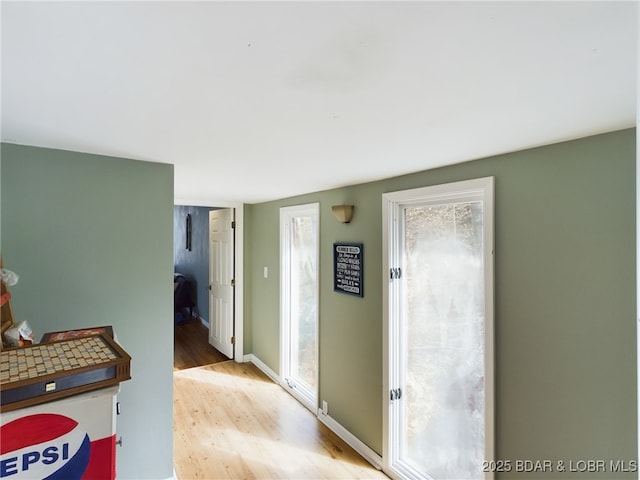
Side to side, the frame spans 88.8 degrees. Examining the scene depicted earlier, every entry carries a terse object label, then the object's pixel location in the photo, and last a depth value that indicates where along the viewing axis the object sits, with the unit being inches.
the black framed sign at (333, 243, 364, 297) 107.3
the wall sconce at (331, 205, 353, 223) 108.8
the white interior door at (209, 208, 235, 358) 178.5
